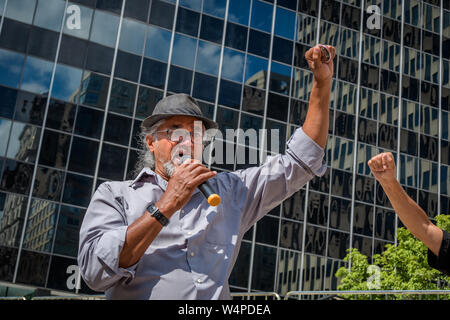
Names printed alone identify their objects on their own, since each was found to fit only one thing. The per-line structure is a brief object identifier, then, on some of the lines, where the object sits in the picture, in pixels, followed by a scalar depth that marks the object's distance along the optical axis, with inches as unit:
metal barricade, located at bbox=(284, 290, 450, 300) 257.0
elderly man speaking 105.0
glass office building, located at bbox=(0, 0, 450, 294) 886.4
